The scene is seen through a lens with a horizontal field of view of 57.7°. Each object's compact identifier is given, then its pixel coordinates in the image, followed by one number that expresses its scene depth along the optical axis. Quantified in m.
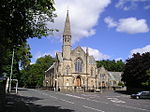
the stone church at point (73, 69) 42.43
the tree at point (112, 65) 72.88
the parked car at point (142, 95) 23.83
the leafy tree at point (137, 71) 30.36
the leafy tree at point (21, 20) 6.35
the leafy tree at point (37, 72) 58.98
